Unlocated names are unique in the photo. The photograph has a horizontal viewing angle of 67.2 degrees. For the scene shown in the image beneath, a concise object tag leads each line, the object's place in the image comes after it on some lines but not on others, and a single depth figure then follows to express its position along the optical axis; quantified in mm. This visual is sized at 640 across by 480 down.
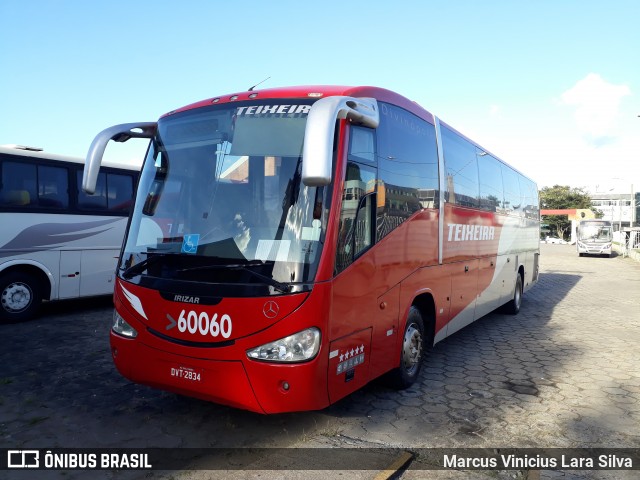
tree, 71812
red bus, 3658
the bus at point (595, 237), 34844
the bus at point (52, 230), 8391
